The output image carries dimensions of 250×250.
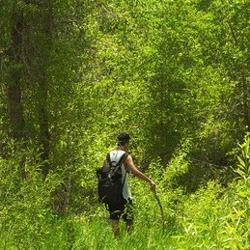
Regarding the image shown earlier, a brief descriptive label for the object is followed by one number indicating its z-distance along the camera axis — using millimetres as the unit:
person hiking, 16094
